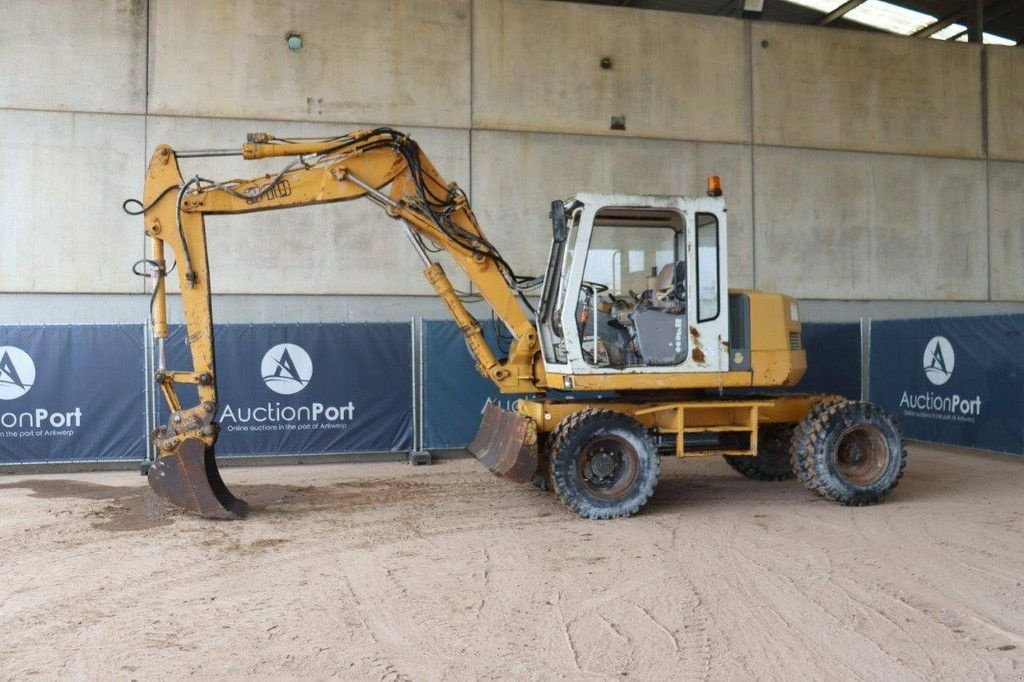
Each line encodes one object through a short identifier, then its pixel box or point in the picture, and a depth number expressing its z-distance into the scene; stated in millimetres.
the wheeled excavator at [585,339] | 7426
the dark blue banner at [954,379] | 10500
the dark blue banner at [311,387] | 10594
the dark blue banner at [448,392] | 11141
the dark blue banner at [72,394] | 10117
